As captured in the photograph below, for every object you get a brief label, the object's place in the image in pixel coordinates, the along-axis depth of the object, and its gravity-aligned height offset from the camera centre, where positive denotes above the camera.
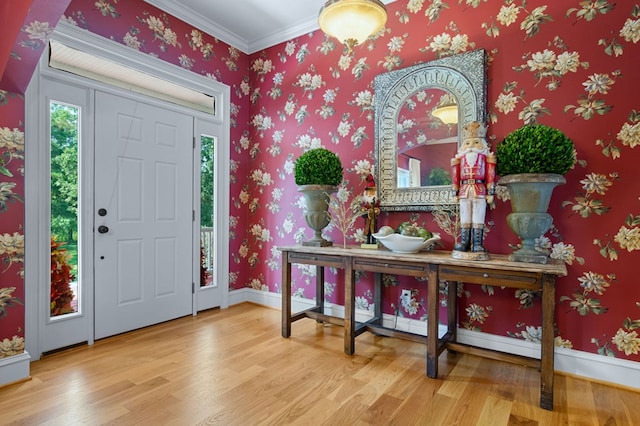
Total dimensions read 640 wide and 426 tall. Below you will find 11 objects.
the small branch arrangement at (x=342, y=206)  3.14 +0.06
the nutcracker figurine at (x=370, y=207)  2.78 +0.05
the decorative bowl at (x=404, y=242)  2.38 -0.20
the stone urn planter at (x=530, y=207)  1.98 +0.04
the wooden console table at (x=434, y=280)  1.88 -0.40
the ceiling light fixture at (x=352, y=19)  1.98 +1.12
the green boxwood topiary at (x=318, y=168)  2.82 +0.36
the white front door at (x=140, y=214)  2.79 -0.02
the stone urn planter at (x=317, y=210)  2.86 +0.02
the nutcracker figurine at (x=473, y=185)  2.13 +0.18
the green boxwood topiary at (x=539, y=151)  1.95 +0.35
